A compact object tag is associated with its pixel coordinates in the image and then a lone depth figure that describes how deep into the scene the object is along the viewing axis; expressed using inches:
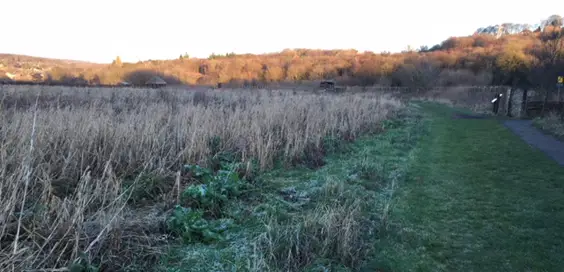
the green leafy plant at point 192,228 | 136.9
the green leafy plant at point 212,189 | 163.8
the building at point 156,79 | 1990.7
